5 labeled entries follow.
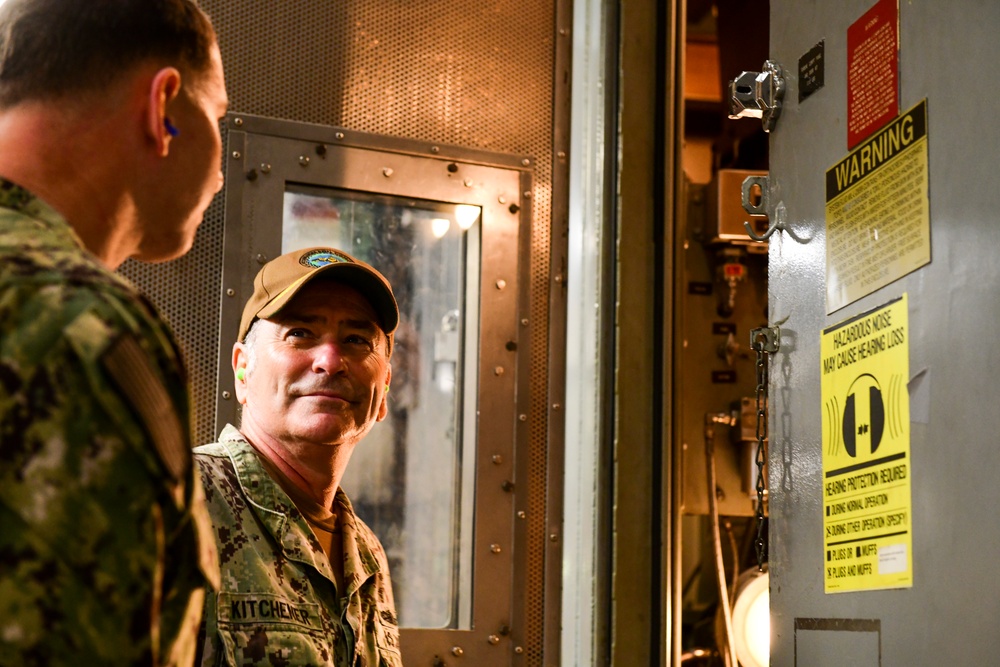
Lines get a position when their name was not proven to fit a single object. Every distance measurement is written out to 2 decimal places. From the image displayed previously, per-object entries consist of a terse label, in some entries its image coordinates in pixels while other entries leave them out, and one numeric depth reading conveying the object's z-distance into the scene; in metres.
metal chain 2.15
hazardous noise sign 1.68
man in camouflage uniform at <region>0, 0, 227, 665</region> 0.89
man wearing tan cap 2.05
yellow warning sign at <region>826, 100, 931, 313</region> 1.67
